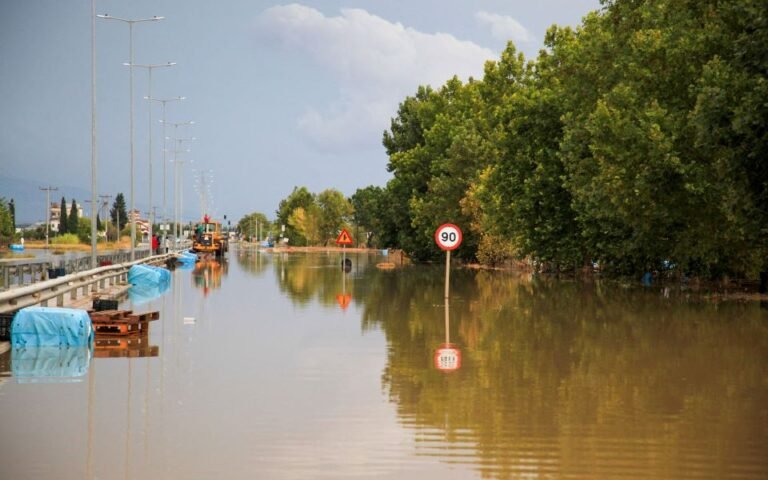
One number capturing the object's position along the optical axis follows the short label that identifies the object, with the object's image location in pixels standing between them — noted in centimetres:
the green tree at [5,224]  16062
